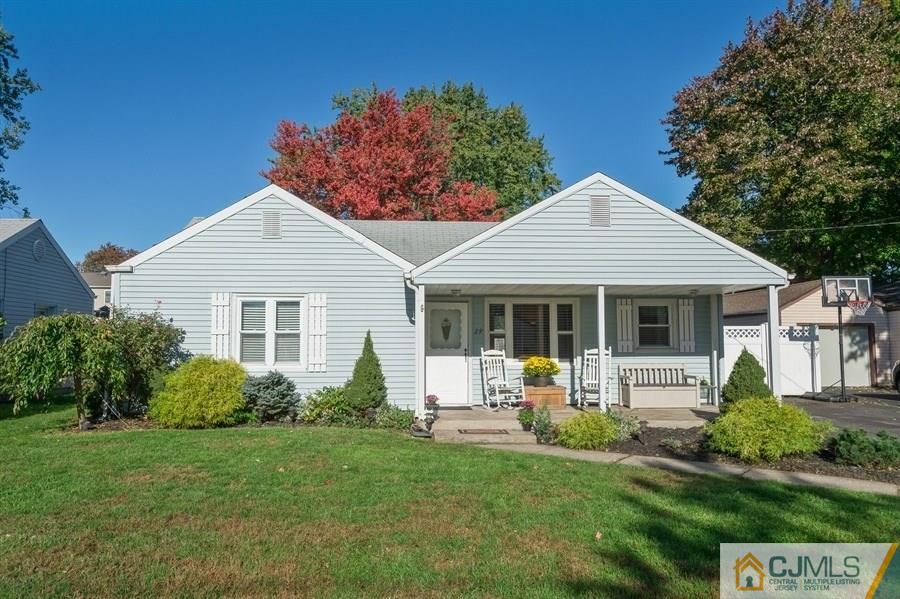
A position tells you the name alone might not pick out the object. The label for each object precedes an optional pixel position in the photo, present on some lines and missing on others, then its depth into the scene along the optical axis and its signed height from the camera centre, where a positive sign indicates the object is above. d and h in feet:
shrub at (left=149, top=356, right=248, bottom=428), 30.60 -2.86
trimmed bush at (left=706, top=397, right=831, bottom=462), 22.59 -3.48
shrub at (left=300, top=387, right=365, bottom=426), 33.22 -3.87
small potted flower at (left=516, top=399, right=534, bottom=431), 29.81 -3.78
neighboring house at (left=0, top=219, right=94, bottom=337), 51.34 +6.45
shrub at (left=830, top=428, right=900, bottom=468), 21.68 -3.97
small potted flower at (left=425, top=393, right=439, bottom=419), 34.37 -3.60
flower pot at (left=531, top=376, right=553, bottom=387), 39.91 -2.60
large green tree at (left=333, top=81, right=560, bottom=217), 91.40 +31.79
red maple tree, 75.87 +22.93
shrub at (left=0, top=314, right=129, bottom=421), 28.27 -0.67
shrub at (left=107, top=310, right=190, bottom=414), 32.60 -0.43
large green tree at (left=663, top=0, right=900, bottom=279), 64.03 +23.40
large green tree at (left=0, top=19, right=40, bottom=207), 73.10 +29.89
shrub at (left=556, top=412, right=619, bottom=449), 25.11 -3.82
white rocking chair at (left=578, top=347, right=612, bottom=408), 39.27 -2.39
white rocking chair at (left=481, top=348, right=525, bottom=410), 39.29 -2.69
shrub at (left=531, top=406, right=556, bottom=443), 26.86 -3.91
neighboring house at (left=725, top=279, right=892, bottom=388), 60.18 +0.50
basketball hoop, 50.62 +3.19
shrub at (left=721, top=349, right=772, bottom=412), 31.81 -2.15
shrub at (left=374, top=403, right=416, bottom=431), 31.49 -4.05
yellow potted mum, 39.58 -1.84
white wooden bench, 38.96 -2.96
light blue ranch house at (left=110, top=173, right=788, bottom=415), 35.04 +4.07
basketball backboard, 50.85 +4.45
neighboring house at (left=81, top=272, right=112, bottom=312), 111.34 +10.86
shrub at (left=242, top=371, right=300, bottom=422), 33.37 -3.06
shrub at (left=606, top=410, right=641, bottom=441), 26.09 -3.72
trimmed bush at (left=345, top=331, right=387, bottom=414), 33.68 -2.44
